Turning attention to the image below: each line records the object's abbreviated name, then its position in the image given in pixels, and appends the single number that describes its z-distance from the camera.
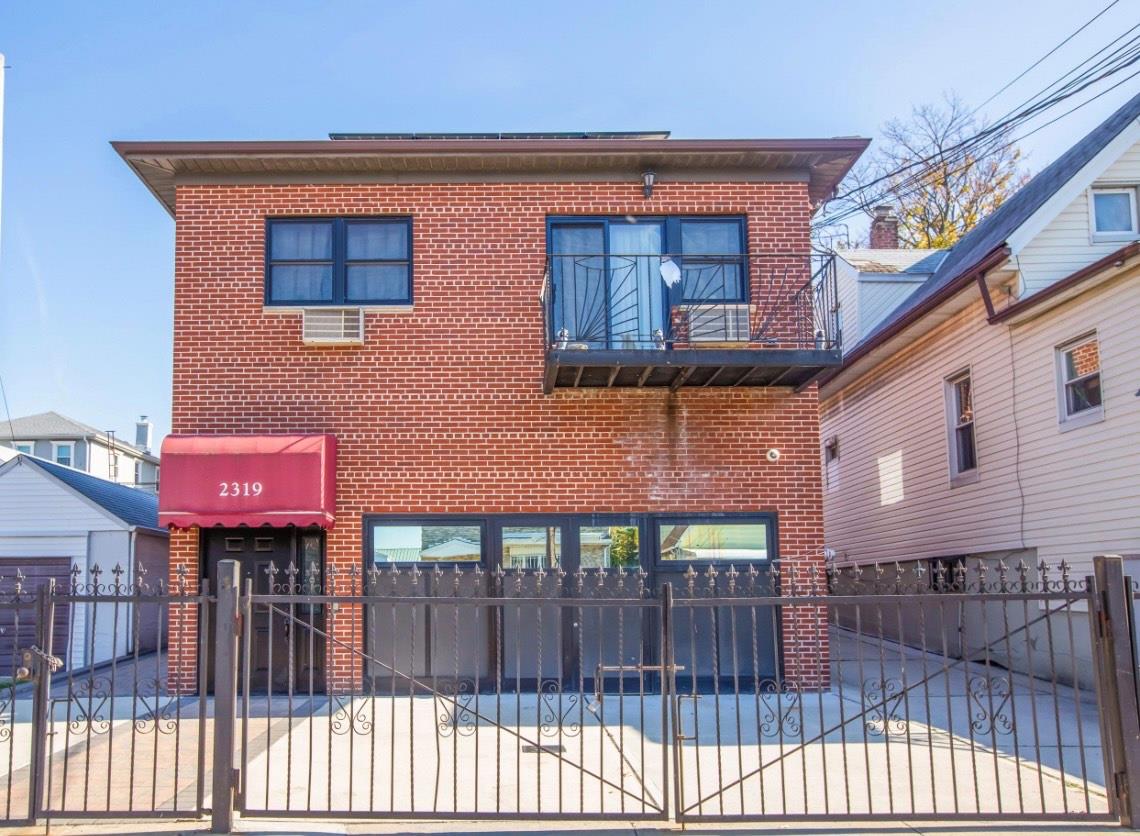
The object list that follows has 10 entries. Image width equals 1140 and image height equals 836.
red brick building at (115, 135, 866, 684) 13.02
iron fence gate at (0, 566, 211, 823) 6.87
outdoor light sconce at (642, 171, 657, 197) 13.34
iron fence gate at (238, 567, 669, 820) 7.11
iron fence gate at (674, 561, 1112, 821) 6.89
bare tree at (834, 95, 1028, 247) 29.66
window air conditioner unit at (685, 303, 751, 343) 13.08
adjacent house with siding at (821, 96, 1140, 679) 12.38
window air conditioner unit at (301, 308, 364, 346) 13.14
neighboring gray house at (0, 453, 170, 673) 18.05
